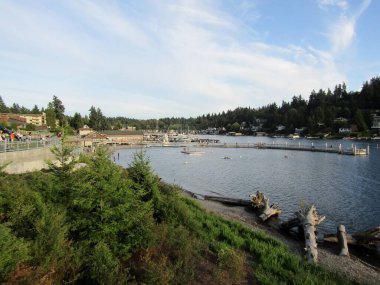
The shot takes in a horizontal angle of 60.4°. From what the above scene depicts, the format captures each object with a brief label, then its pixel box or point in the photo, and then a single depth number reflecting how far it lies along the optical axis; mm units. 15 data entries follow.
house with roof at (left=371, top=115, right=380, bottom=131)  169000
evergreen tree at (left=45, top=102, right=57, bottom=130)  127438
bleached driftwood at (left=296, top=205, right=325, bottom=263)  16139
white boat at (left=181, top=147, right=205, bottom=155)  107369
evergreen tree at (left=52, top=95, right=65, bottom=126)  149000
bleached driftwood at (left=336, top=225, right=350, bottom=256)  17562
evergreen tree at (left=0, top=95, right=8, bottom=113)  152500
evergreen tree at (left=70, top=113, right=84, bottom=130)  163325
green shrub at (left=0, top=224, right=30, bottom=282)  7102
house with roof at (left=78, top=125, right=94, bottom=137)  143475
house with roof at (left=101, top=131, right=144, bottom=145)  148750
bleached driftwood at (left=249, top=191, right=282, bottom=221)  26048
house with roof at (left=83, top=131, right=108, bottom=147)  116750
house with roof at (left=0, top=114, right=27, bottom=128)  98375
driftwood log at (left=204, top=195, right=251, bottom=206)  31995
